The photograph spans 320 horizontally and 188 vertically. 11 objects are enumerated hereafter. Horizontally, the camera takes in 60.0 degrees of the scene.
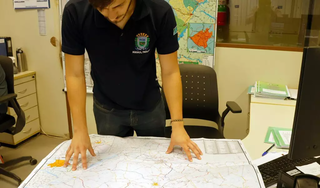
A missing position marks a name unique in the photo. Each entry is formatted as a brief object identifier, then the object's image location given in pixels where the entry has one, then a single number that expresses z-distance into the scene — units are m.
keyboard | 0.97
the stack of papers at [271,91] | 2.00
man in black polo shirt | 1.07
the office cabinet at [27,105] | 2.79
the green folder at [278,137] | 1.29
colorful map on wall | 2.24
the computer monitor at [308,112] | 0.71
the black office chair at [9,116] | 2.18
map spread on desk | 0.90
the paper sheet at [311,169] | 1.01
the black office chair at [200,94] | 1.99
